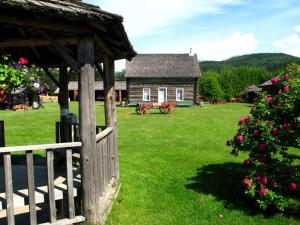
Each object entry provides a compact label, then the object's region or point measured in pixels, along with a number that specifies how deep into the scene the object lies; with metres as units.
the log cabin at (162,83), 40.88
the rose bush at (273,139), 6.84
